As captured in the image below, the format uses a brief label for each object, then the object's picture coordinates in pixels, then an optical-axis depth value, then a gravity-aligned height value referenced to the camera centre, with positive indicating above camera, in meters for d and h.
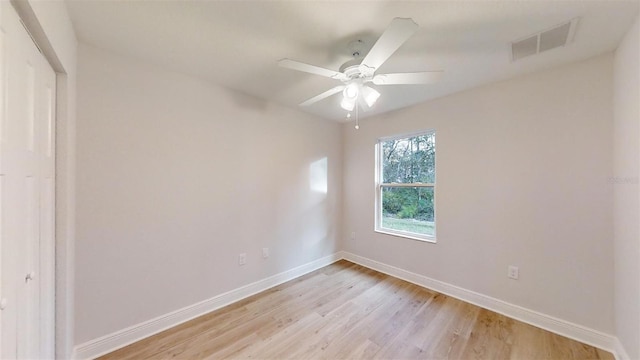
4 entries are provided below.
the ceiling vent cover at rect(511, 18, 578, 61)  1.54 +0.98
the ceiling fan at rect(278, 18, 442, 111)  1.31 +0.72
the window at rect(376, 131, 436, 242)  2.93 -0.08
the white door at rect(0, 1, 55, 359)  0.89 -0.07
